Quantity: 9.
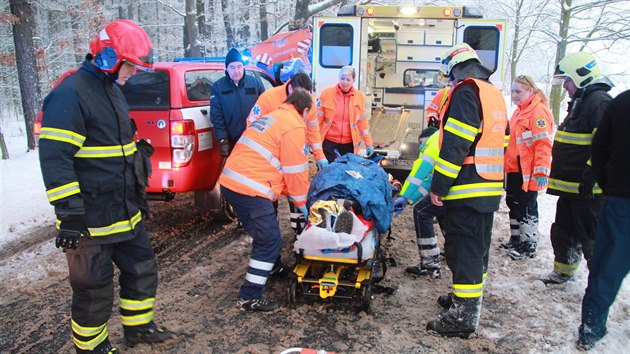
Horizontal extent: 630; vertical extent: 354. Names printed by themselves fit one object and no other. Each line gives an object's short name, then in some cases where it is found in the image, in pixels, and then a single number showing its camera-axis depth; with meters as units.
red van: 4.89
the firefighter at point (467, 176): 3.27
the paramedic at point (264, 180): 3.69
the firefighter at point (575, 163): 4.02
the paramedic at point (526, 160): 4.75
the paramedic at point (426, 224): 3.99
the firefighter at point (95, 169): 2.63
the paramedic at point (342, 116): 5.96
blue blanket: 3.87
